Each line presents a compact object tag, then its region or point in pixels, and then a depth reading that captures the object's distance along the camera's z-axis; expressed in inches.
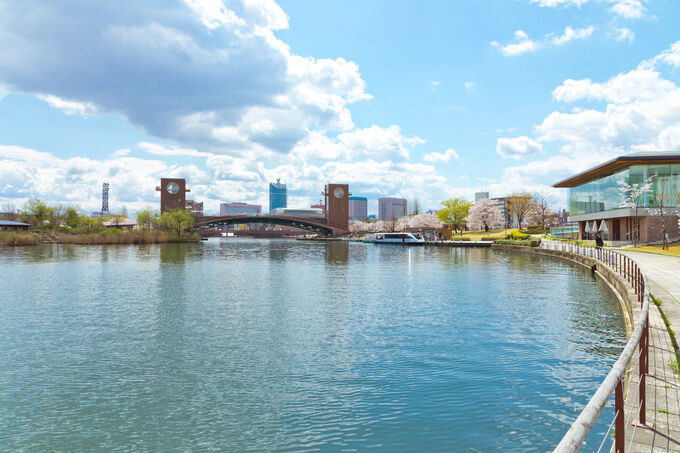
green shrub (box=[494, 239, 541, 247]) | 2508.5
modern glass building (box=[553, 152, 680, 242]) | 2135.8
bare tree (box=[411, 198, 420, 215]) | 7213.6
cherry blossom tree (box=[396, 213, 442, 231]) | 6318.9
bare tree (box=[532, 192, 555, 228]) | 5241.1
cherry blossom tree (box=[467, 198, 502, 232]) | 5068.9
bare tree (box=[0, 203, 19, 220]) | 5022.1
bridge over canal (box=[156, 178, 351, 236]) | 5762.8
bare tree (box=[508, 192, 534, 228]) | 4869.6
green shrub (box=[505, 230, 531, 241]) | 3223.4
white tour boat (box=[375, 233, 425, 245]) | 4013.3
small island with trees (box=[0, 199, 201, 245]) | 3405.5
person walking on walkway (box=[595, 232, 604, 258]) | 1936.0
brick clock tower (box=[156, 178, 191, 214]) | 6186.0
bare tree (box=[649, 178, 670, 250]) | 2122.8
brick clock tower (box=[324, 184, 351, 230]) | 6663.4
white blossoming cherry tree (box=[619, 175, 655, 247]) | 2143.2
